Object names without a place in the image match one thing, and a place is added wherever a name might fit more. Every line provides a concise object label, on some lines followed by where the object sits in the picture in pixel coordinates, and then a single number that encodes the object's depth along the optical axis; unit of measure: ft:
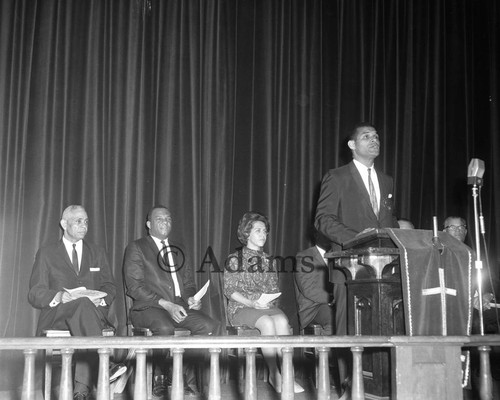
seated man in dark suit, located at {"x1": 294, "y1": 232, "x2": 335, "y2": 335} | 14.75
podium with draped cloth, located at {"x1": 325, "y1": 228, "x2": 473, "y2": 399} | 8.92
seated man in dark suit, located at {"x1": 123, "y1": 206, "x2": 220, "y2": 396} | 13.55
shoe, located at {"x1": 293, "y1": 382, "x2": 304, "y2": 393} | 12.85
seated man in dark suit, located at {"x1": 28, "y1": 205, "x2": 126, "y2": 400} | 12.05
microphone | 11.20
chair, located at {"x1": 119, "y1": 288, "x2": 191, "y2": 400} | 12.76
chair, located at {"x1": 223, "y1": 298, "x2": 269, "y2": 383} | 13.26
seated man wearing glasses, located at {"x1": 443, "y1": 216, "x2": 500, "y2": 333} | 14.89
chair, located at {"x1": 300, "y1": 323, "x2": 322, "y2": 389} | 14.04
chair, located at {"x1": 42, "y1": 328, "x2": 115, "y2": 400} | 11.21
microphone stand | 9.76
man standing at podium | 11.10
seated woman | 13.17
